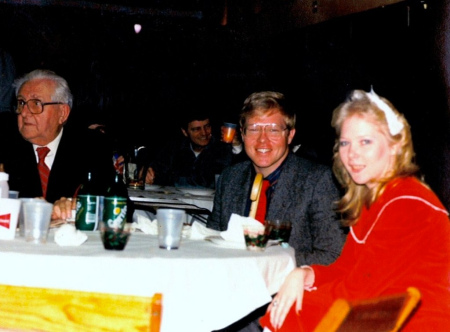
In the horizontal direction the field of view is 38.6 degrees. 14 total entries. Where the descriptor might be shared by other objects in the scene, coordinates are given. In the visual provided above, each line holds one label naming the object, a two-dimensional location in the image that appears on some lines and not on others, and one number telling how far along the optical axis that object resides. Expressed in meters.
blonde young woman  1.66
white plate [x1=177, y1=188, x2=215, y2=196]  5.00
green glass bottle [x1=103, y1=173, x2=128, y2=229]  2.05
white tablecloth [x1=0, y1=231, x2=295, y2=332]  1.66
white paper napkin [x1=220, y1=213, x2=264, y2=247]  2.19
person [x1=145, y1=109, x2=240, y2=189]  6.45
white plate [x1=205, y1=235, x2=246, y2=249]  2.09
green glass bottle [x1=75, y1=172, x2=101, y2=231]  2.26
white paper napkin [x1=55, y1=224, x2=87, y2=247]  1.89
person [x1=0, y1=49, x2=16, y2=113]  6.13
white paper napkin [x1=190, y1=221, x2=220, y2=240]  2.27
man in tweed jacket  2.72
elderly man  3.24
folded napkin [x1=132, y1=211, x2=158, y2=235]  2.33
